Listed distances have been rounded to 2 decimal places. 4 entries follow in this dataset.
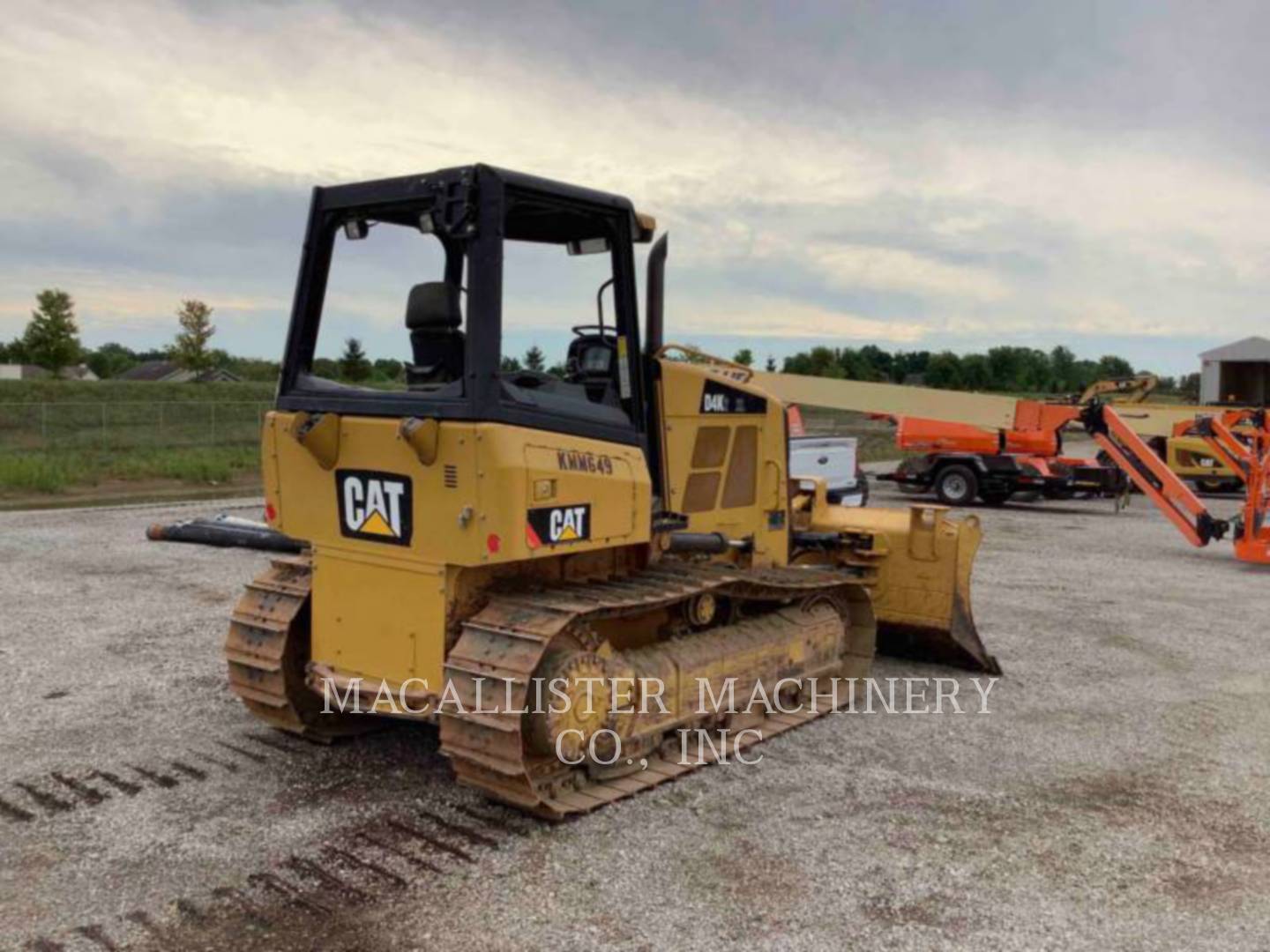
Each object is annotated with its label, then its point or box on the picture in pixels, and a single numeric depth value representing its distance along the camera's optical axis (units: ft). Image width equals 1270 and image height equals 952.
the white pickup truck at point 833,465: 54.60
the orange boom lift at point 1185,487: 44.24
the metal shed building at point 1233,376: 136.46
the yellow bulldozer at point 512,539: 16.19
